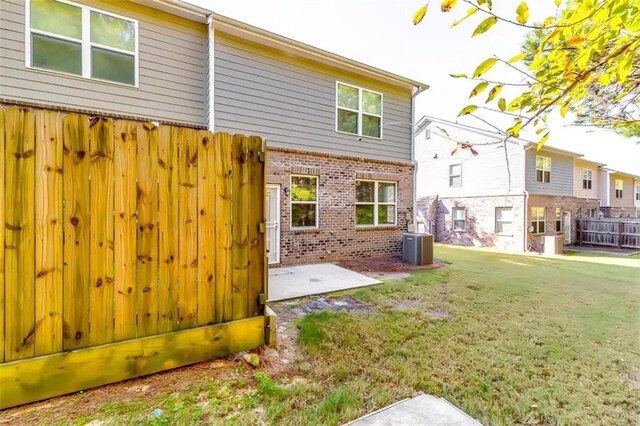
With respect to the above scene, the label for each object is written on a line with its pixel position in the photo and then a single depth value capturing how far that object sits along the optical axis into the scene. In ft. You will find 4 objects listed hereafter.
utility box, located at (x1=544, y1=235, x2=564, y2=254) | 45.87
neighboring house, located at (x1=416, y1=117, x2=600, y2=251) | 49.55
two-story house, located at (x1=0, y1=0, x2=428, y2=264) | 20.07
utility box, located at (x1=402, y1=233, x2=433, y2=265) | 30.09
